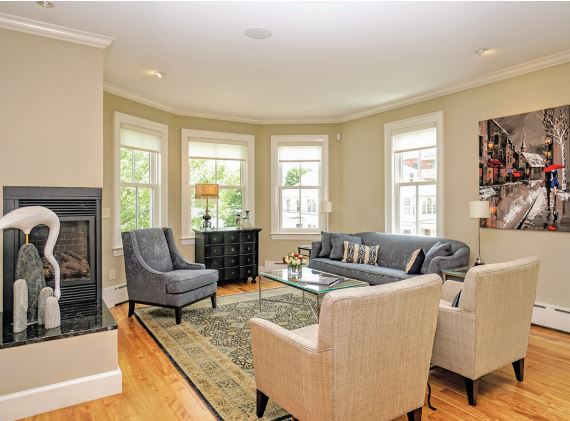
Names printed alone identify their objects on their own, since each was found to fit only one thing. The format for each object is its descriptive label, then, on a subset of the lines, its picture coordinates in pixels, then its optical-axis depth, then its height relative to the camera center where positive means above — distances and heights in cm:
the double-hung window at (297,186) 683 +36
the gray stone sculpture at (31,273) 266 -45
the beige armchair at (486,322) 243 -75
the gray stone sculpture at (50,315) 263 -73
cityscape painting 392 +40
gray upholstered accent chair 412 -77
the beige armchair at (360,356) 184 -76
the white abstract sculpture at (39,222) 254 -10
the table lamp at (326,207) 638 -1
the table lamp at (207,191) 587 +23
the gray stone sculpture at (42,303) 268 -66
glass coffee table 378 -77
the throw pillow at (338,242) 555 -52
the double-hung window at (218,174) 617 +54
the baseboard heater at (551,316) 390 -113
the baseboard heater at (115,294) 479 -111
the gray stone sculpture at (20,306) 254 -65
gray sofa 447 -66
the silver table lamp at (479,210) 428 -4
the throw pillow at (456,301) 266 -65
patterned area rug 257 -125
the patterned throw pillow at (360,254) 535 -65
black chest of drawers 591 -70
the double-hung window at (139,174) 503 +46
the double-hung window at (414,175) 524 +44
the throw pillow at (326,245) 573 -57
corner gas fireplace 291 -25
